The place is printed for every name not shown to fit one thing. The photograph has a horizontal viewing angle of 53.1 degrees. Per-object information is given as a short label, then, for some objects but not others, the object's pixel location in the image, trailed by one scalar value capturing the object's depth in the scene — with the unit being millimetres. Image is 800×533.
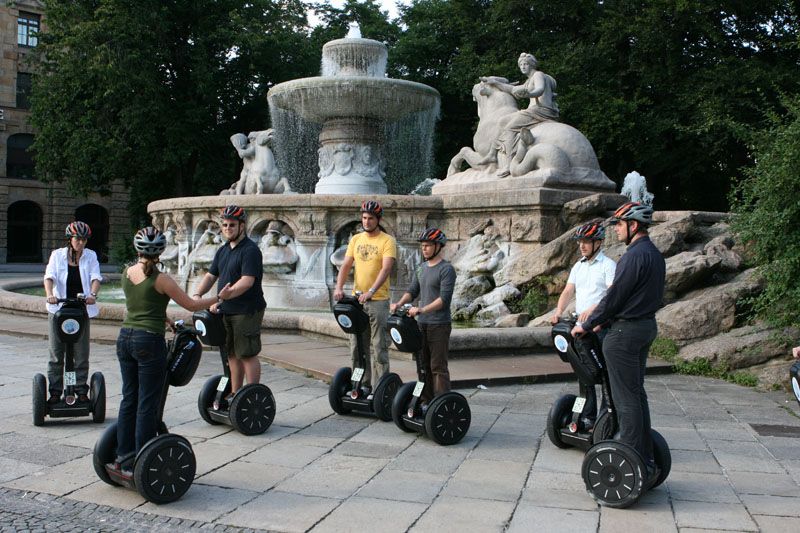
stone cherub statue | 15055
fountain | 14812
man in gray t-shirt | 5980
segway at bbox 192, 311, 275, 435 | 5910
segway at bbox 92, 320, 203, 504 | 4461
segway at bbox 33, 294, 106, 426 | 6172
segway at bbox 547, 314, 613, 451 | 5008
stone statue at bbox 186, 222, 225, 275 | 13648
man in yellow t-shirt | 6500
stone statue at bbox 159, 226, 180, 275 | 14789
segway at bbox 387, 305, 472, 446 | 5801
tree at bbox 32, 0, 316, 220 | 26062
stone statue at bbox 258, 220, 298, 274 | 12836
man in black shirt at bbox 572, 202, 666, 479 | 4555
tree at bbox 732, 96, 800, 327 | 8180
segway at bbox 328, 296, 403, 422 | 6328
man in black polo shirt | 6004
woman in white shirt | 6348
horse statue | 12633
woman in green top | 4559
